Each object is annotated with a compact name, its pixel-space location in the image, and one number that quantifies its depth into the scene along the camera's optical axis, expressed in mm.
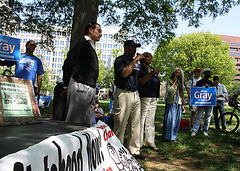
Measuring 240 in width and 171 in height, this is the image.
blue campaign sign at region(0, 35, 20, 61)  4215
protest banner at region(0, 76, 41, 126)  1427
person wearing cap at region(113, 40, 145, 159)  3273
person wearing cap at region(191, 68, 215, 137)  5945
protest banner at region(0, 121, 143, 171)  660
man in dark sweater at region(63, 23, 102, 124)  2500
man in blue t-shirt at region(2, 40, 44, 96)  4312
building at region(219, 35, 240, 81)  107500
